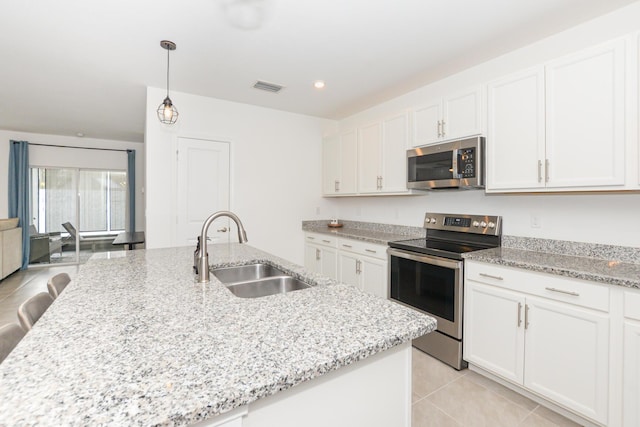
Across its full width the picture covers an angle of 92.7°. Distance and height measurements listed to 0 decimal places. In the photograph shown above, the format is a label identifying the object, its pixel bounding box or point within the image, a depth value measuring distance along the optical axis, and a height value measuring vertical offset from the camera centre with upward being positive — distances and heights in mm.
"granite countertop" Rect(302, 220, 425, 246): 3348 -245
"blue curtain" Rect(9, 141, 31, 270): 5430 +423
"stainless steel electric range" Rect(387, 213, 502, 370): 2371 -506
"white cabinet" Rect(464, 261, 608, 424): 1680 -757
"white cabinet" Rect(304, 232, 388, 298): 3133 -568
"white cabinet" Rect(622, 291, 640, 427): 1547 -756
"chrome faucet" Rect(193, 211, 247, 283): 1447 -224
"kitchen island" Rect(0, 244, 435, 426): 604 -370
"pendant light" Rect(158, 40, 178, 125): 2457 +888
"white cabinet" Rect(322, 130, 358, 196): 3990 +672
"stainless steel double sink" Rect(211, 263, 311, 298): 1708 -408
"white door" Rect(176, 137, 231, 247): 3549 +291
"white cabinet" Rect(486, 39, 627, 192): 1845 +602
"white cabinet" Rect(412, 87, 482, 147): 2562 +860
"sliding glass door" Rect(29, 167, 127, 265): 5875 -29
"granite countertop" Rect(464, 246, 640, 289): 1627 -325
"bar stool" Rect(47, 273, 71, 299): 1712 -432
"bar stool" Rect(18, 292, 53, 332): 1285 -455
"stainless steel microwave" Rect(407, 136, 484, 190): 2514 +423
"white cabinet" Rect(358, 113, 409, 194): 3266 +650
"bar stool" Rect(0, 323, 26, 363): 1097 -480
